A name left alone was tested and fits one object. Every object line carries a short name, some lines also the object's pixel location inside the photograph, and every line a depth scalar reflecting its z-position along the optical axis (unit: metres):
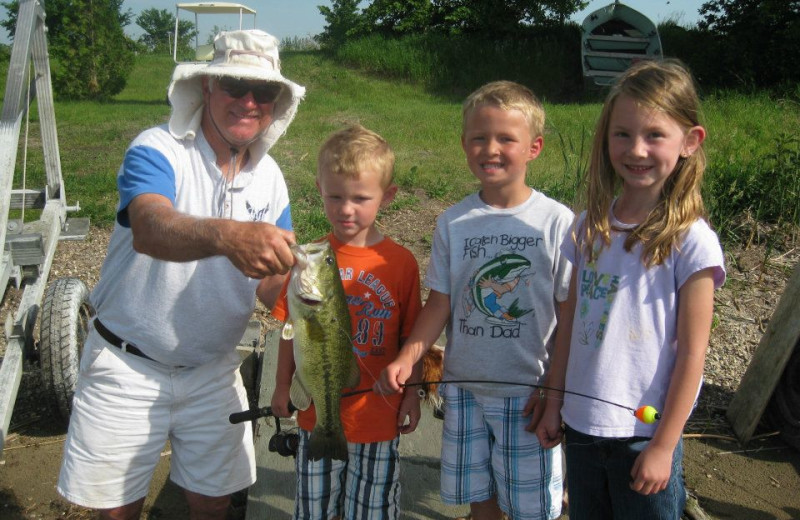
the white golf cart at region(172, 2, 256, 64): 14.76
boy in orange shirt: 2.82
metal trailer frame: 4.09
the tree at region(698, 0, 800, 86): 14.59
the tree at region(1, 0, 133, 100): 19.48
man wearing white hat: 2.90
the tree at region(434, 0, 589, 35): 21.03
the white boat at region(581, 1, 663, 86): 16.92
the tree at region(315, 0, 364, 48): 23.33
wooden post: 4.45
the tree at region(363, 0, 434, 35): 21.72
